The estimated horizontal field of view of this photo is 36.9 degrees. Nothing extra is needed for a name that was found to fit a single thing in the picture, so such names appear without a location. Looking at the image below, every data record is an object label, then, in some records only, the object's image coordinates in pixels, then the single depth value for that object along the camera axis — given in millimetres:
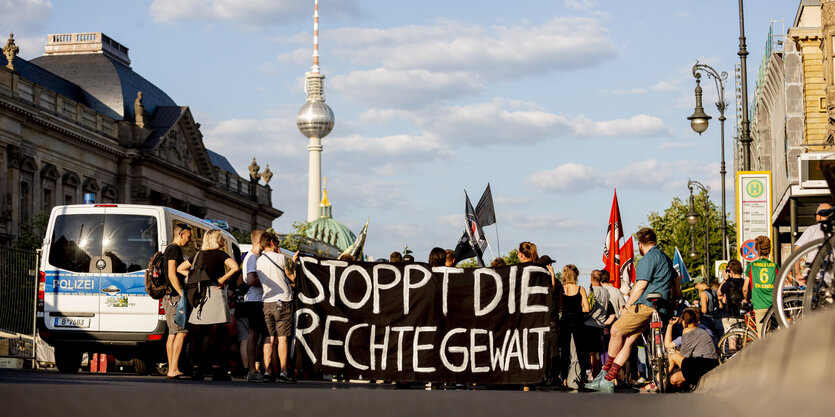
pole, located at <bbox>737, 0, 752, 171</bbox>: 27108
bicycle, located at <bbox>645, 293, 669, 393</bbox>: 13180
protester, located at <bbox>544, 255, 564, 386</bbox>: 12937
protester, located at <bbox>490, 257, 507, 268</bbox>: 14166
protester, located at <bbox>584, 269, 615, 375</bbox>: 15016
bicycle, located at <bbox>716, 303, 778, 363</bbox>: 15531
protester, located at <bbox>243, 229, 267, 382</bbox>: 13742
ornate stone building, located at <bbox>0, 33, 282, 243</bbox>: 60688
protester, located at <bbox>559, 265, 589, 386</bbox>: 14328
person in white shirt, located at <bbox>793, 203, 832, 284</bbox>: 11927
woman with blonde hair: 13414
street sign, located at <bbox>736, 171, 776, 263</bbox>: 28781
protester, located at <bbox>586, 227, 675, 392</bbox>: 12141
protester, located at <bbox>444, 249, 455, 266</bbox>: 14352
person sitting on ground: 13711
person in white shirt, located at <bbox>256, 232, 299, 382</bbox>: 13492
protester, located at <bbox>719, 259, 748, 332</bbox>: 16312
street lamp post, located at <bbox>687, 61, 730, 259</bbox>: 31156
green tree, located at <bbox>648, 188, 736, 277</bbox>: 77062
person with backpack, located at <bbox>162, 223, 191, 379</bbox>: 13680
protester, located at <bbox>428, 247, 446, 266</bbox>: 13936
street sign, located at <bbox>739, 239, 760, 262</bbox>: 24141
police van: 16734
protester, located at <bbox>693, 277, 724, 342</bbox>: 17906
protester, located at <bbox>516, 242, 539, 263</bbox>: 13492
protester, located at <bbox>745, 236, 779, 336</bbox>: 14422
